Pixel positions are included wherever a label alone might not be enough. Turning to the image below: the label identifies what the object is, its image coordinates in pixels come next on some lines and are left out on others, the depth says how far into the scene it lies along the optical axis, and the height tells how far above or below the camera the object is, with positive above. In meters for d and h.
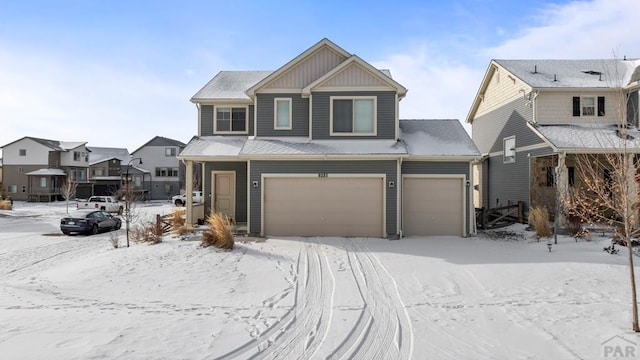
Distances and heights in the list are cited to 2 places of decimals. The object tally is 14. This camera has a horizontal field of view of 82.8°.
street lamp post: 13.95 -0.77
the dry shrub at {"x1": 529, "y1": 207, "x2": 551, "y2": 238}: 13.72 -1.70
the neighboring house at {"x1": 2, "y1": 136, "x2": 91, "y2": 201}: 45.16 +1.41
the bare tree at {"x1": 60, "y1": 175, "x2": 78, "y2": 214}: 41.49 -0.83
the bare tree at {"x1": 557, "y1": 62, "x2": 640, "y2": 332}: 5.73 -0.17
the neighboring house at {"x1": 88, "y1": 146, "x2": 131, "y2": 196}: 50.28 +1.68
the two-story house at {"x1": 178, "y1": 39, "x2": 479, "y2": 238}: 14.54 +0.85
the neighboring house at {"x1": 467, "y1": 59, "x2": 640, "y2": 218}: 16.78 +3.16
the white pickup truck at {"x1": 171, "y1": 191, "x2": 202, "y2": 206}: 37.81 -2.18
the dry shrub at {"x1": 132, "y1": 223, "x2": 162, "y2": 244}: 13.14 -2.09
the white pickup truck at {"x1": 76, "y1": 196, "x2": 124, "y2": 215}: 29.22 -2.03
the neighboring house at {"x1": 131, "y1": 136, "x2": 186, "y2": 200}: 51.41 +1.87
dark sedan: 17.61 -2.18
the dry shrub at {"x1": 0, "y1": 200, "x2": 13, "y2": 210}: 30.58 -2.20
